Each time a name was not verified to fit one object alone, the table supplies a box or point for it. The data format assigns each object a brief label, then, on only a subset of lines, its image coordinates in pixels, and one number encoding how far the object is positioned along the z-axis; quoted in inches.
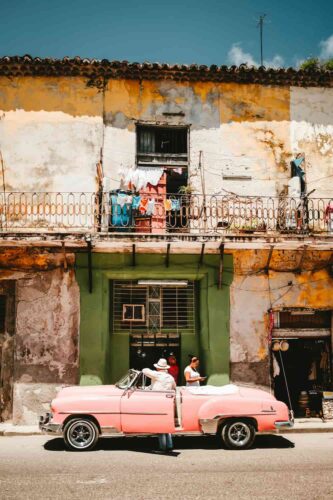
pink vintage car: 347.6
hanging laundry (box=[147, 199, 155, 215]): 484.1
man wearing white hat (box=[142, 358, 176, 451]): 363.9
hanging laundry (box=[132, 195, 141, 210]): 486.6
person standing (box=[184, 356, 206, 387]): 428.9
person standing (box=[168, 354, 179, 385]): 486.0
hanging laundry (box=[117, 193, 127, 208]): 486.3
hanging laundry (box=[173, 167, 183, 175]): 523.2
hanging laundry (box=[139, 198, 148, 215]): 485.7
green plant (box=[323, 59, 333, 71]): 633.0
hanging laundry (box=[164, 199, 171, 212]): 488.4
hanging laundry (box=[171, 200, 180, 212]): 490.8
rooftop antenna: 605.6
